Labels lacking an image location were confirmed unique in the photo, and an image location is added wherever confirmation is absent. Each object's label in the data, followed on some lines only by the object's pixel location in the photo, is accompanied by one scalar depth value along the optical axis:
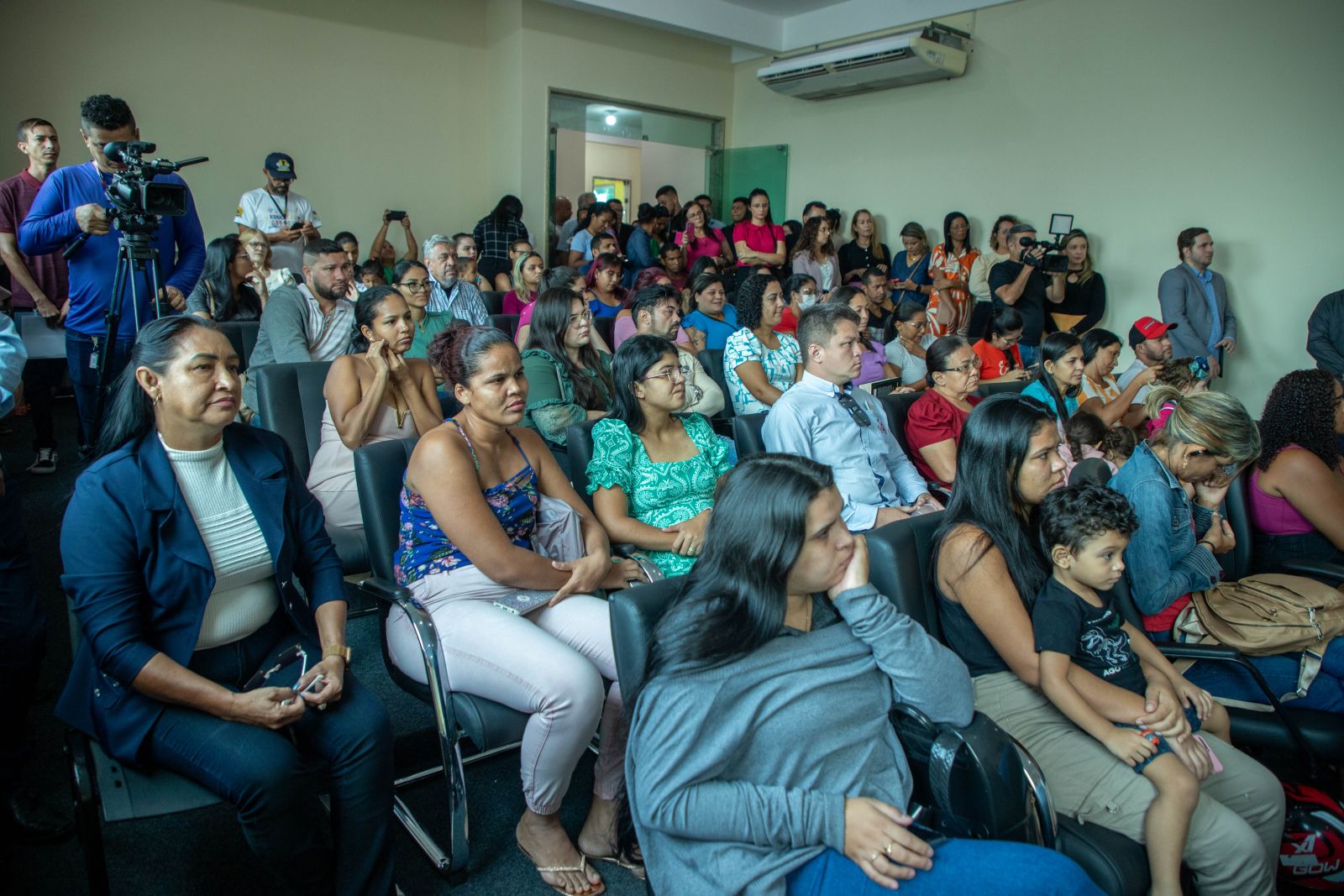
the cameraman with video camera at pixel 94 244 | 2.93
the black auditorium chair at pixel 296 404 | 2.76
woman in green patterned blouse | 2.31
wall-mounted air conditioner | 7.23
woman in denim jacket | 1.97
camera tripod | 2.67
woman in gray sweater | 1.22
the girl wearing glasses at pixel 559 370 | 3.22
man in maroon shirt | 3.82
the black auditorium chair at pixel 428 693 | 1.70
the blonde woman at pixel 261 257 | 4.66
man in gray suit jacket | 6.06
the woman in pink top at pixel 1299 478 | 2.34
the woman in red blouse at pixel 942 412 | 3.09
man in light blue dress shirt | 2.70
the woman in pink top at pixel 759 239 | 7.82
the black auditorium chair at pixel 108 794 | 1.37
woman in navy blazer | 1.47
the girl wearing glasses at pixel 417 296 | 3.66
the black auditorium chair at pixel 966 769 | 1.33
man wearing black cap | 5.38
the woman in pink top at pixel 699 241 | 7.80
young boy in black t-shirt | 1.56
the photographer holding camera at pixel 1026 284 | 6.44
